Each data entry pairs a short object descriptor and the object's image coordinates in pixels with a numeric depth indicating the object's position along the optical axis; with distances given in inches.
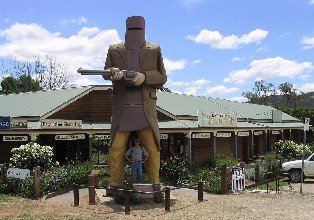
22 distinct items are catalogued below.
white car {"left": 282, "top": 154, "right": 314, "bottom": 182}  808.9
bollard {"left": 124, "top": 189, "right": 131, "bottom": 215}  500.4
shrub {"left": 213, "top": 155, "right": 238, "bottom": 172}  851.4
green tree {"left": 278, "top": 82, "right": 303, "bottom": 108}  3107.8
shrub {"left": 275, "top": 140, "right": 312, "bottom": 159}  1122.4
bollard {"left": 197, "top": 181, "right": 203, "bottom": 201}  588.4
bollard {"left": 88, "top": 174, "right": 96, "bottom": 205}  556.1
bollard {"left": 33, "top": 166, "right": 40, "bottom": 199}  608.3
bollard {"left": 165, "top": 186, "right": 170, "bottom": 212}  517.0
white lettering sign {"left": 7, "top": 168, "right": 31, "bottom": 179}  637.3
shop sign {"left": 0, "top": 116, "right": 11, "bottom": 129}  782.5
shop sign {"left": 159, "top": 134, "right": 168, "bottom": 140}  878.4
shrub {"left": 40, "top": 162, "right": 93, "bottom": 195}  639.8
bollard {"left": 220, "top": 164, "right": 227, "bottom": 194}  660.8
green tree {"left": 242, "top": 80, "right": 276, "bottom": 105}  3275.8
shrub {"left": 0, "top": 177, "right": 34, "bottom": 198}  617.9
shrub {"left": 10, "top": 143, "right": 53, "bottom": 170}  698.2
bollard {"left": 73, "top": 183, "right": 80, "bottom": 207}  545.8
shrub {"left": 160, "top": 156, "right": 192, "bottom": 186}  755.4
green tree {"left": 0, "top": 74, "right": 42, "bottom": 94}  2042.3
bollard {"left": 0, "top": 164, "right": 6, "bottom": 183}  661.9
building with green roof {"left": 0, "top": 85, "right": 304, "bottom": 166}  816.9
